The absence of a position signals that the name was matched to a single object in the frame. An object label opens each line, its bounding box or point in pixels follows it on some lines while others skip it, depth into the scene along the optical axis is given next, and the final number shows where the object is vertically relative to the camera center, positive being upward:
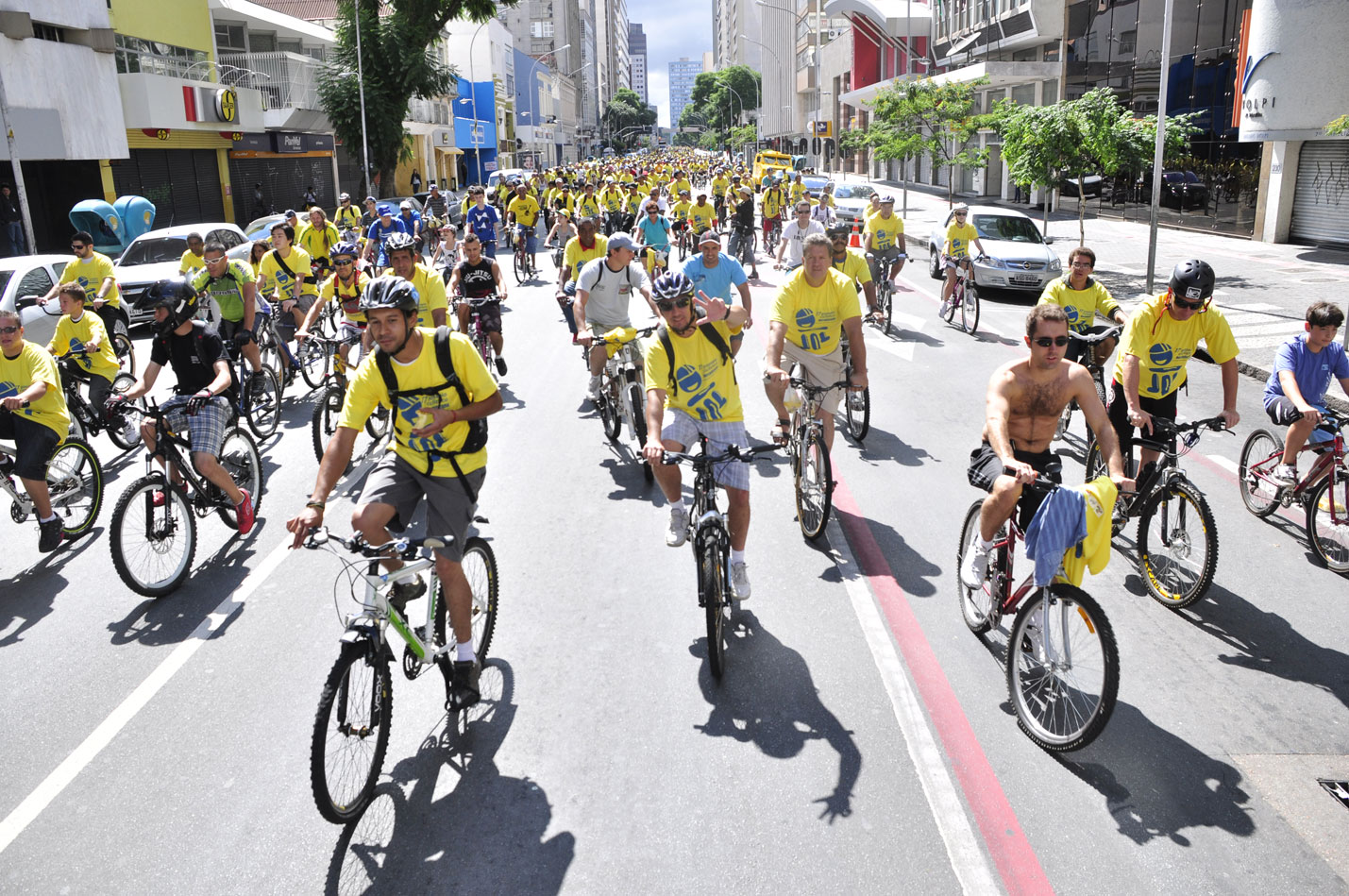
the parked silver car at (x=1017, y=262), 18.94 -1.65
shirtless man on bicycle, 5.04 -1.17
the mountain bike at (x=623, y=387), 9.25 -1.84
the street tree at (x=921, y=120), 34.31 +1.65
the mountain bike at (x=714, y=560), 5.13 -1.85
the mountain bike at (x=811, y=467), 7.00 -1.95
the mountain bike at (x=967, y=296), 15.39 -1.82
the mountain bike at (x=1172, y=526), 5.89 -2.04
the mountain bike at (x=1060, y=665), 4.27 -2.06
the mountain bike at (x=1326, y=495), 6.60 -2.13
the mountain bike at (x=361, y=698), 3.92 -1.95
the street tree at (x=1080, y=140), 20.27 +0.50
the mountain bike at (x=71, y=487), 7.38 -2.07
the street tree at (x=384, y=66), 43.84 +4.84
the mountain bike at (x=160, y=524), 6.33 -2.03
